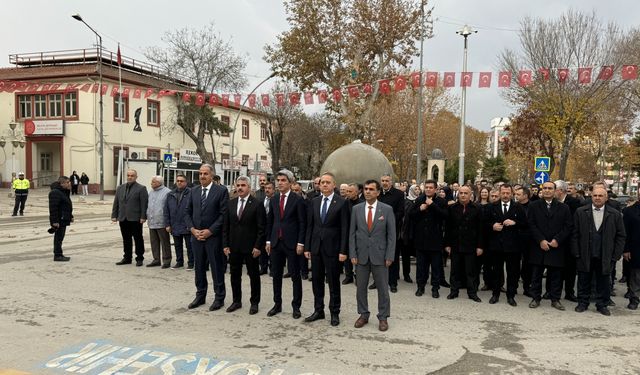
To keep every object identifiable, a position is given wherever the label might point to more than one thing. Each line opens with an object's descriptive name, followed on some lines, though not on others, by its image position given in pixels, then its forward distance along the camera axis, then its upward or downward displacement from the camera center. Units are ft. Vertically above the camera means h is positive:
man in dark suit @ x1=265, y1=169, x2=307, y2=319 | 21.09 -2.54
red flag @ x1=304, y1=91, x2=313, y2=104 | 72.69 +11.84
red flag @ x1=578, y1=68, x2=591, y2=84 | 53.80 +12.02
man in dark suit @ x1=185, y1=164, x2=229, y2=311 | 22.48 -2.62
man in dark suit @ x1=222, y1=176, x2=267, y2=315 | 21.45 -2.63
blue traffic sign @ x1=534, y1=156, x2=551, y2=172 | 57.26 +1.70
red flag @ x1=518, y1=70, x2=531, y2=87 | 54.85 +11.66
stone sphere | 37.37 +0.97
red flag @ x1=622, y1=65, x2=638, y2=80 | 50.16 +11.33
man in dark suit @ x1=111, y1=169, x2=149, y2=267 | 32.68 -2.65
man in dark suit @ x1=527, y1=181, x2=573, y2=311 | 24.25 -3.12
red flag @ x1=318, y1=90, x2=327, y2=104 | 77.46 +12.86
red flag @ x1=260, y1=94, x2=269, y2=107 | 75.36 +12.21
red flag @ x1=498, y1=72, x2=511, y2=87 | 59.82 +12.50
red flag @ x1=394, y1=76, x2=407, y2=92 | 66.98 +13.14
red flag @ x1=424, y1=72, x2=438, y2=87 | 60.95 +12.60
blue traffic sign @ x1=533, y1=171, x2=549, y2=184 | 58.44 +0.25
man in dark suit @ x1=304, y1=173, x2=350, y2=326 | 20.29 -2.74
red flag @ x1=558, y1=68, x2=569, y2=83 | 55.88 +12.20
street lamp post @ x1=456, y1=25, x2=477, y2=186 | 71.00 +11.51
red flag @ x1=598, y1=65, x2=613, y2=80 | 56.89 +13.05
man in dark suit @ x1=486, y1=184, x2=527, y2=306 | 25.11 -3.37
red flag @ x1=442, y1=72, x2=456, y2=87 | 59.98 +12.35
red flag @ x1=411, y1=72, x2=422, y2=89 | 63.52 +13.19
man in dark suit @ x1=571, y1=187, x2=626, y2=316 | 23.29 -3.30
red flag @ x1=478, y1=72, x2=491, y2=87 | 59.31 +12.22
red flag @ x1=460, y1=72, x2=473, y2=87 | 60.49 +12.46
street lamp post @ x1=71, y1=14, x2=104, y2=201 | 93.86 +4.07
